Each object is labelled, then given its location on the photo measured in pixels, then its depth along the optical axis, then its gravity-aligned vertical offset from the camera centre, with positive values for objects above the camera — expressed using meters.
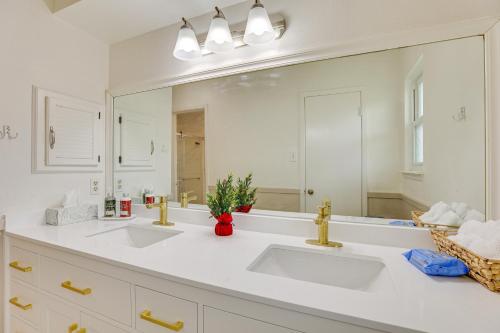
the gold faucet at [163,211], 1.40 -0.25
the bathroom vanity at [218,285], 0.58 -0.35
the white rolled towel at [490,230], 0.70 -0.19
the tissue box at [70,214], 1.36 -0.28
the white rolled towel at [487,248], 0.65 -0.23
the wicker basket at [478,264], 0.62 -0.27
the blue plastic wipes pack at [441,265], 0.72 -0.30
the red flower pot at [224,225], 1.19 -0.29
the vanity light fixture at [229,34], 1.17 +0.71
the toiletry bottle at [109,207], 1.58 -0.26
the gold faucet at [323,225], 1.04 -0.25
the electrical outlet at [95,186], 1.63 -0.12
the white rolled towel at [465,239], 0.74 -0.23
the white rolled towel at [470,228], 0.77 -0.20
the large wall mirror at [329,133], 0.95 +0.18
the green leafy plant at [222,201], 1.20 -0.17
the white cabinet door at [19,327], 1.13 -0.78
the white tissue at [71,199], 1.42 -0.19
